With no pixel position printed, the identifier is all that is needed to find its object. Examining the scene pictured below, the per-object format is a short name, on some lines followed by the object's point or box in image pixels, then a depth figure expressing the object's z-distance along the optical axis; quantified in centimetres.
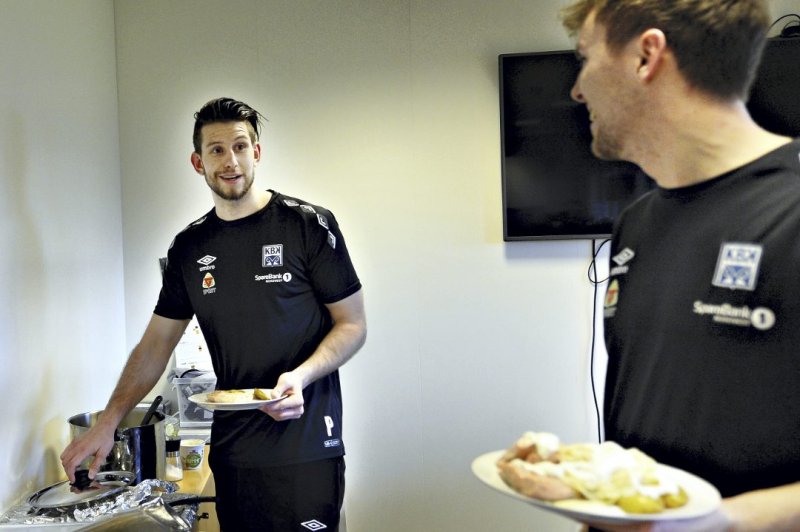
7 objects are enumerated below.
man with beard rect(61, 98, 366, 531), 173
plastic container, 248
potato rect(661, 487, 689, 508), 77
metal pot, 180
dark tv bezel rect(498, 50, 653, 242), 267
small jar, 212
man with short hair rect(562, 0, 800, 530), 83
